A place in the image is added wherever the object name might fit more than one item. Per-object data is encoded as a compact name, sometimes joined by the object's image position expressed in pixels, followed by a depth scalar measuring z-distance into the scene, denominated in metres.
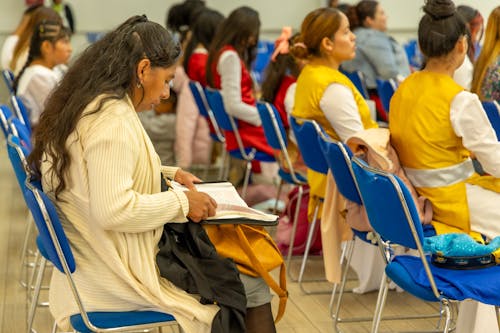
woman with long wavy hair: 3.03
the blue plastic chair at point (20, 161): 3.58
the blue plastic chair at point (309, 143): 4.87
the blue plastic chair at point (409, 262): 3.30
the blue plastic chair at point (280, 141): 5.64
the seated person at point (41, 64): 6.67
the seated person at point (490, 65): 5.61
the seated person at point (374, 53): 8.14
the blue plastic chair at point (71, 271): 3.01
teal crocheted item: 3.48
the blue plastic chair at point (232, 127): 6.93
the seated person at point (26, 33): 7.10
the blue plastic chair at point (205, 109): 7.72
